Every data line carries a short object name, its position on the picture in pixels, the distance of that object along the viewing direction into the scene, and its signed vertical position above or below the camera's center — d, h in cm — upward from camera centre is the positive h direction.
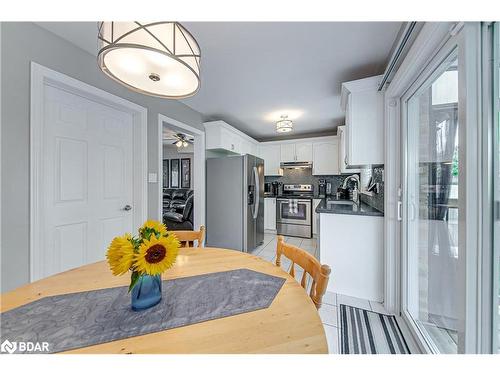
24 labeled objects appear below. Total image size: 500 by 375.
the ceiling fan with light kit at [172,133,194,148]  436 +108
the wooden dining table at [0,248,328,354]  53 -44
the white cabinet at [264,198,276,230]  449 -60
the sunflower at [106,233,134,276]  64 -23
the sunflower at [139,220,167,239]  71 -16
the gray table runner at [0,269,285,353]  57 -44
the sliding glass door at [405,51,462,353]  113 -13
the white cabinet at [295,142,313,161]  445 +83
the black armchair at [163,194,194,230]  366 -62
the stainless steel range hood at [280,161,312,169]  441 +52
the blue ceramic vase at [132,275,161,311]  69 -38
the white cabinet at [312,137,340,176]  419 +67
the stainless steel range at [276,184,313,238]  415 -61
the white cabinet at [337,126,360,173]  330 +64
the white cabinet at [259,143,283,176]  477 +72
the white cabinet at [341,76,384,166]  189 +64
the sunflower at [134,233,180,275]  64 -23
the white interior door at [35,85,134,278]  157 +6
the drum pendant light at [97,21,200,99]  71 +52
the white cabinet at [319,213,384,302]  191 -67
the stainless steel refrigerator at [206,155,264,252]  319 -26
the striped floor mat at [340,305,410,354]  134 -111
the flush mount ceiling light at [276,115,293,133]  317 +101
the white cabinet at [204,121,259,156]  328 +88
